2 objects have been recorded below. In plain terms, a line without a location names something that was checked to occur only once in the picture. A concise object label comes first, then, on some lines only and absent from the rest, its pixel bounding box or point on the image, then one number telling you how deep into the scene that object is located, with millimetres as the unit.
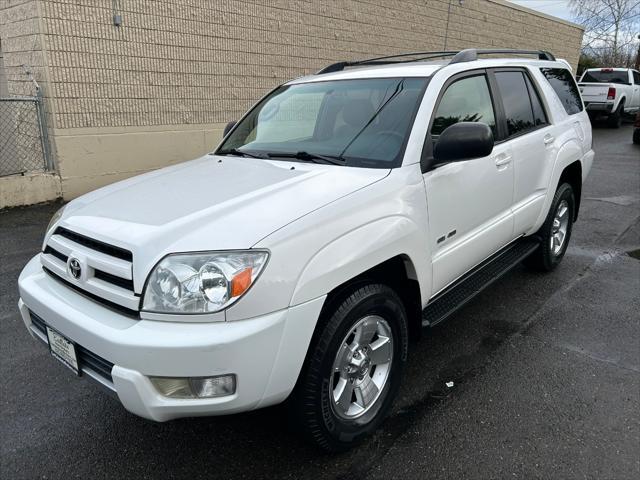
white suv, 2008
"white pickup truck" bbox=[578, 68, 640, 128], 17766
